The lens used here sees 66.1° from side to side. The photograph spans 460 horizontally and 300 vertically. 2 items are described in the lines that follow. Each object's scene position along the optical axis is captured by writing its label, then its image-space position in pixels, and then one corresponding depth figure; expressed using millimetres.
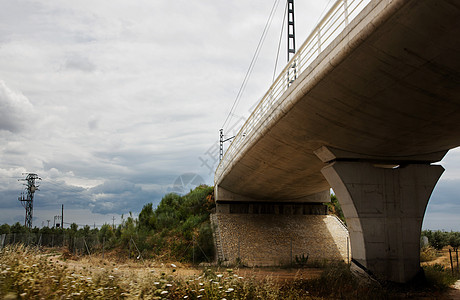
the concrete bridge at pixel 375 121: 8477
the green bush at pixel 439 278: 14516
